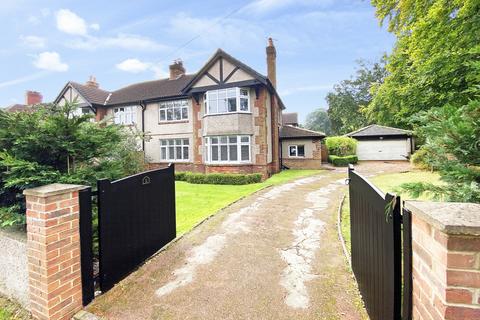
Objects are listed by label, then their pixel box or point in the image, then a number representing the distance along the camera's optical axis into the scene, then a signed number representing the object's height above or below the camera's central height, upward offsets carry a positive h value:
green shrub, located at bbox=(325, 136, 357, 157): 26.92 +0.65
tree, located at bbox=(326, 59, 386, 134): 42.12 +10.15
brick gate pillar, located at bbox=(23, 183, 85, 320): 2.86 -1.13
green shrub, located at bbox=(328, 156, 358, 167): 24.53 -0.84
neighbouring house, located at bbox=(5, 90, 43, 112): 26.57 +6.88
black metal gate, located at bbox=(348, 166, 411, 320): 1.98 -1.01
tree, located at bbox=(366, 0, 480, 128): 5.05 +2.40
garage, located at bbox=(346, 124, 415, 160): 27.05 +0.82
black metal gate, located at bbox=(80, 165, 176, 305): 3.34 -1.10
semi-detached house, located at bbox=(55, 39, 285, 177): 16.16 +3.14
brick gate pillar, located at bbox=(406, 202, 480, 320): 1.29 -0.66
